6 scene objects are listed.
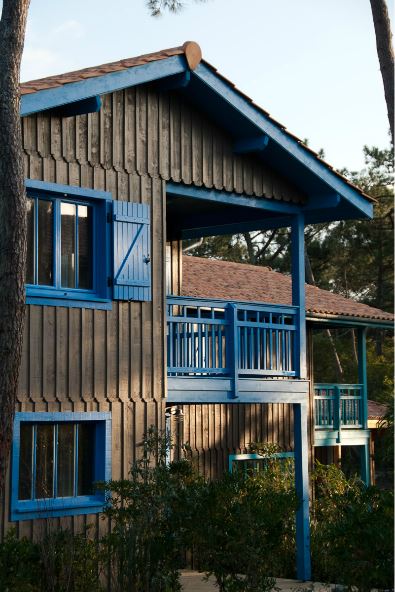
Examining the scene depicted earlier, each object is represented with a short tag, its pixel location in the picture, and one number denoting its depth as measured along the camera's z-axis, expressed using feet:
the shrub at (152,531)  40.78
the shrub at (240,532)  40.60
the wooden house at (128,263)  45.06
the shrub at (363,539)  35.96
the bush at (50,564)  38.68
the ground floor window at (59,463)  43.75
